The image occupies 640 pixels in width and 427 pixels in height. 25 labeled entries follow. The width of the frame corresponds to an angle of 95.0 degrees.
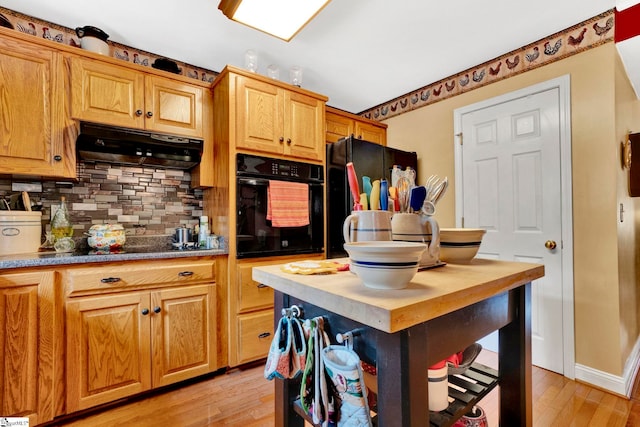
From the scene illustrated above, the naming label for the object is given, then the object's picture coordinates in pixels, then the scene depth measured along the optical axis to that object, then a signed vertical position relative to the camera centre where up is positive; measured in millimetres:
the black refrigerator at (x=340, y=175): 2551 +343
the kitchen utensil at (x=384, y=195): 901 +54
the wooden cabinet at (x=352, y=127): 2938 +921
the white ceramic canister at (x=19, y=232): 1732 -93
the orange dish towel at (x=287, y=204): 2225 +76
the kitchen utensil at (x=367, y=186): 939 +86
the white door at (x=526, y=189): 2090 +172
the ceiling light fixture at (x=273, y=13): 1515 +1088
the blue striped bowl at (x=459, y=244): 1028 -114
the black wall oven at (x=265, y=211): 2121 +21
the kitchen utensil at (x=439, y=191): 963 +69
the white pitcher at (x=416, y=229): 899 -53
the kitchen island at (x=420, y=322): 598 -278
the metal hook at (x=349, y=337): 689 -293
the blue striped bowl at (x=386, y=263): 626 -111
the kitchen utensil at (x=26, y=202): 1841 +91
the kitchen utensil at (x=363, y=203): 906 +30
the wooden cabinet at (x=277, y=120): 2135 +744
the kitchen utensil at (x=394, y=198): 965 +47
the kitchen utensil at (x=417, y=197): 905 +47
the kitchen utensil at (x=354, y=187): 890 +79
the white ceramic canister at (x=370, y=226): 843 -39
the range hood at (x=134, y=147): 1876 +470
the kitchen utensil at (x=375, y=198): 892 +44
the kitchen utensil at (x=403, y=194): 950 +58
